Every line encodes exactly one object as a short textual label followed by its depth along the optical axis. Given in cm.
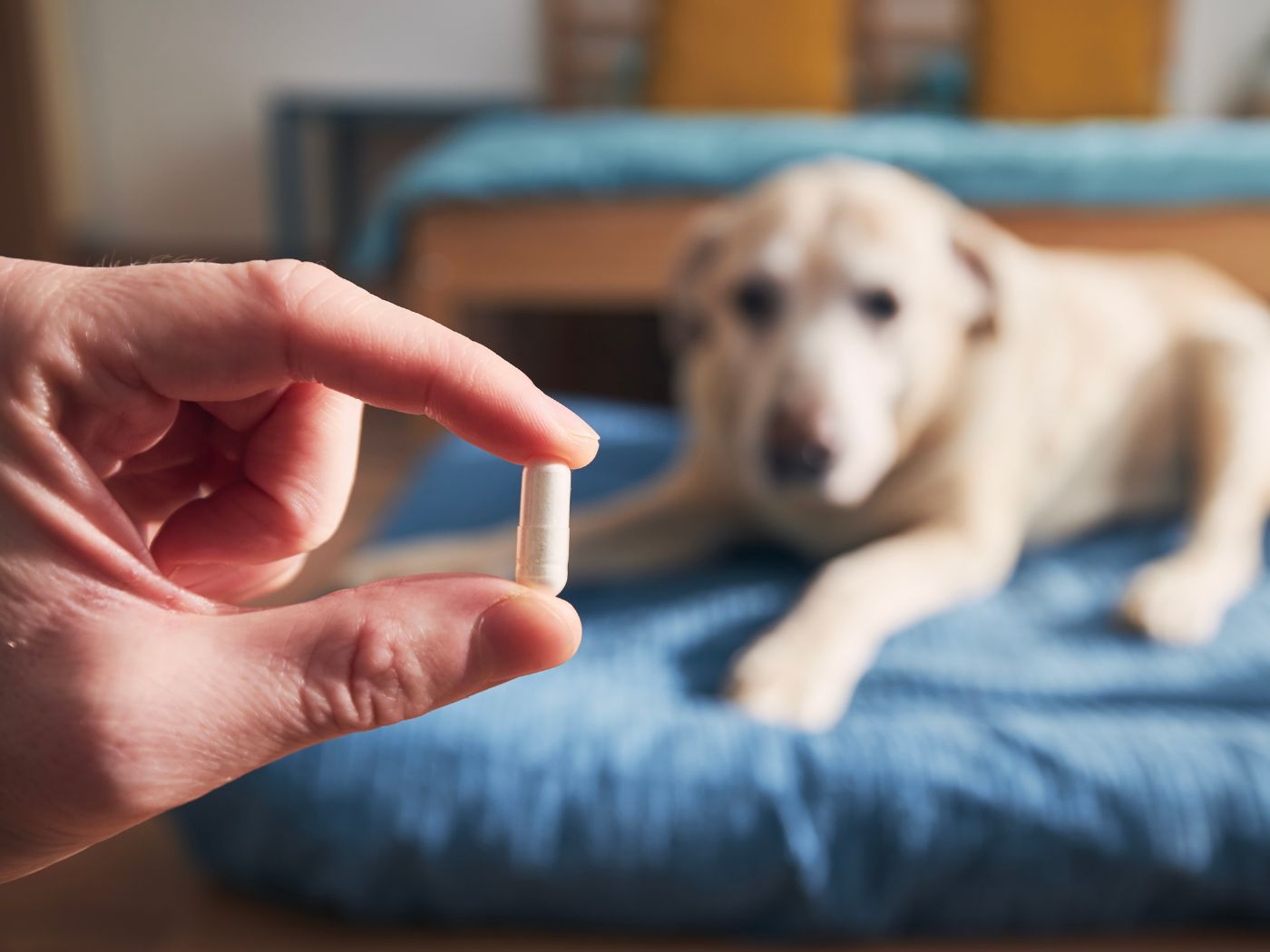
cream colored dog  102
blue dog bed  79
